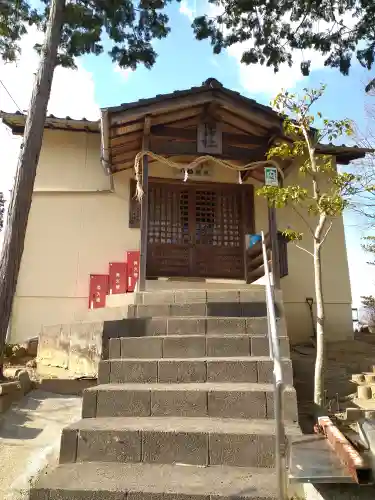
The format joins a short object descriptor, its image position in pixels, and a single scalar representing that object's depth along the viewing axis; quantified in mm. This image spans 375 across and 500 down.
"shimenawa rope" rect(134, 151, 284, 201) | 6422
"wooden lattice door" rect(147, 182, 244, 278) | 7602
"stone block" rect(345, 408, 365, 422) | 3647
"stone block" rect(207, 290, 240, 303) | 5052
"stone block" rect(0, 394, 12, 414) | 3884
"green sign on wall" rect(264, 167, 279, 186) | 6223
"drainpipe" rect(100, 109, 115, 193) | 6121
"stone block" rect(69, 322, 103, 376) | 4591
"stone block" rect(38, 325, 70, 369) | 5221
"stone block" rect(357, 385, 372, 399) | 4290
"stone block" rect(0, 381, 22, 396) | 3963
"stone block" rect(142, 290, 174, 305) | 5223
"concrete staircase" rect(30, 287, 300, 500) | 2297
